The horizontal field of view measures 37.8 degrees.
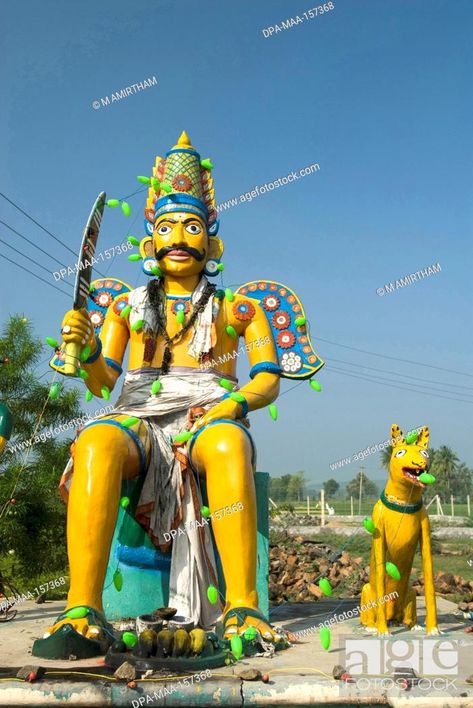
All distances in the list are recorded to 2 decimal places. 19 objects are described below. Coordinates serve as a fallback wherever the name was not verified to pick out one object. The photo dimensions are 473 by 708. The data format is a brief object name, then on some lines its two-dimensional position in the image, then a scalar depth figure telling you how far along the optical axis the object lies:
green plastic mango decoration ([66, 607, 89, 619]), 3.41
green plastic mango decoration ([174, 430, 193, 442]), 4.15
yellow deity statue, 3.64
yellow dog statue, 4.10
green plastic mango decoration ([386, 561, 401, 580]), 4.01
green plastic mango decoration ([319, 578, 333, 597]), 3.70
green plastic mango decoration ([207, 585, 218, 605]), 3.79
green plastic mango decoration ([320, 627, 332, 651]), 3.35
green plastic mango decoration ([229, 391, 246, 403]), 4.25
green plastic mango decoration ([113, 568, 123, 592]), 4.04
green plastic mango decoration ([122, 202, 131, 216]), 4.82
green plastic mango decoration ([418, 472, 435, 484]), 3.97
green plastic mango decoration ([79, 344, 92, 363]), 4.21
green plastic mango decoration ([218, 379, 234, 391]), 4.41
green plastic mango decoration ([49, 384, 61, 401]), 4.33
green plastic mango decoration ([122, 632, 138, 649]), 3.11
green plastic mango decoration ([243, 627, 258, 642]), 3.36
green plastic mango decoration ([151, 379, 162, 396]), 4.45
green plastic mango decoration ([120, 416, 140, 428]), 4.01
